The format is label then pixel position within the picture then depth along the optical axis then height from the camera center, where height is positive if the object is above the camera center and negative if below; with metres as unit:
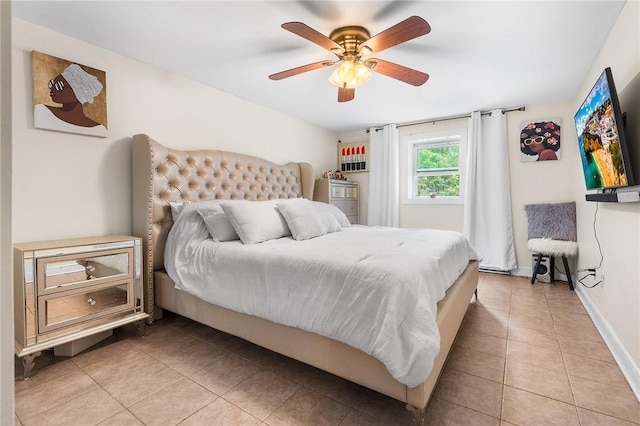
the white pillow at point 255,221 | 2.27 -0.09
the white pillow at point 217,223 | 2.32 -0.10
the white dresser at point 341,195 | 4.34 +0.24
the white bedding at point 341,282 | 1.26 -0.39
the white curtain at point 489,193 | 3.91 +0.22
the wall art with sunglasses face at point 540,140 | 3.66 +0.88
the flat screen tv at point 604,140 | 1.66 +0.46
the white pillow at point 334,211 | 3.25 -0.01
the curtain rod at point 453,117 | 3.87 +1.33
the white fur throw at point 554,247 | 3.30 -0.42
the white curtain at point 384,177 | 4.67 +0.53
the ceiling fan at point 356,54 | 1.82 +1.07
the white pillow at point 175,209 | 2.52 +0.01
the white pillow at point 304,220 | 2.50 -0.09
